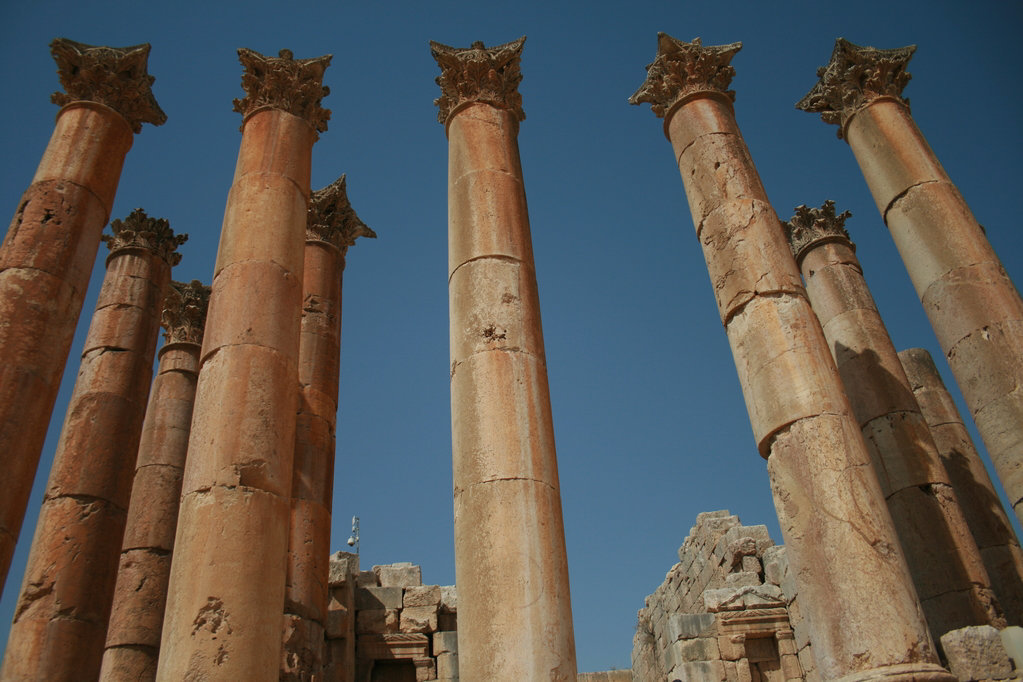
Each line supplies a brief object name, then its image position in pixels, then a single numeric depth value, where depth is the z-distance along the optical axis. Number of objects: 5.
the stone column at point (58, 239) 9.90
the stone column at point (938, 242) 11.31
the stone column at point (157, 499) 12.86
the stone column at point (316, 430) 11.62
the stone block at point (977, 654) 8.67
